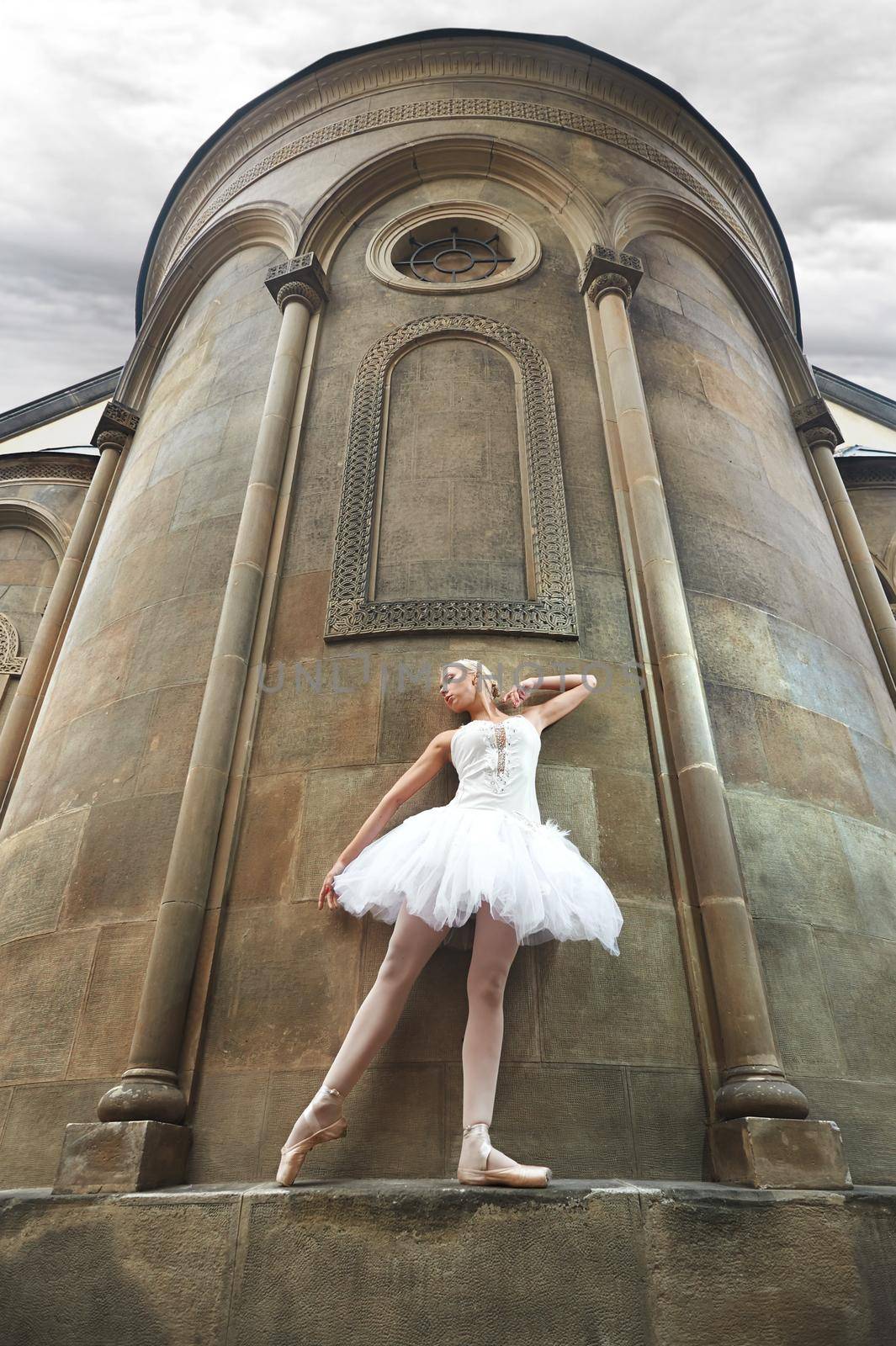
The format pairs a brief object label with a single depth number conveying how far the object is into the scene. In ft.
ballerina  12.84
